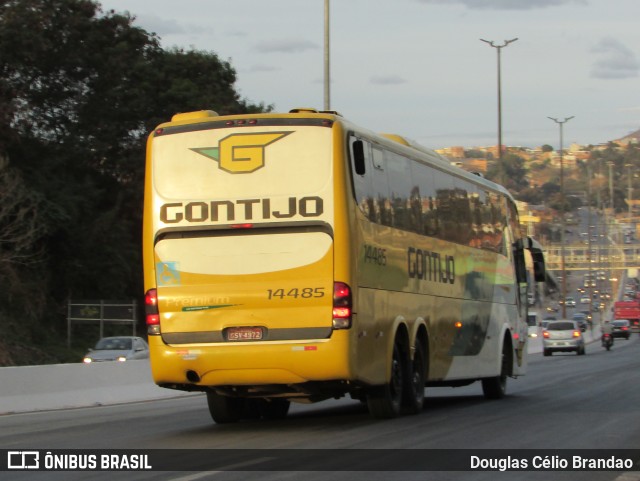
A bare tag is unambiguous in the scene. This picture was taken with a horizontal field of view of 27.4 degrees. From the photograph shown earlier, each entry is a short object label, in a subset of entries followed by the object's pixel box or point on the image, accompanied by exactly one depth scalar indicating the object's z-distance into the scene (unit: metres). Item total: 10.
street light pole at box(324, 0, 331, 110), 36.25
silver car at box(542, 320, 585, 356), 59.34
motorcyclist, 67.89
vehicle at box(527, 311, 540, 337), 94.60
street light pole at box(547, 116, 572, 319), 97.31
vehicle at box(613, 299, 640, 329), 124.31
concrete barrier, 22.37
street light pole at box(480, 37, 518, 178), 61.31
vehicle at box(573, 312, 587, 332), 110.03
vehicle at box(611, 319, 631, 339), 96.44
